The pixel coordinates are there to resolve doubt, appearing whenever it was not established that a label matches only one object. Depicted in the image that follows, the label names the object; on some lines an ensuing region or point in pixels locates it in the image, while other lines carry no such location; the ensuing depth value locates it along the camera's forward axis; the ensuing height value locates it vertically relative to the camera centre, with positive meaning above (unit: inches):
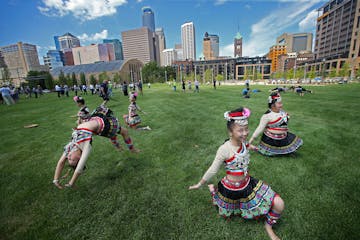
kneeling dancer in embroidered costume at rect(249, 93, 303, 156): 171.2 -60.4
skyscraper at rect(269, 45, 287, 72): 5668.8 +785.0
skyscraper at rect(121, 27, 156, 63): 6525.6 +1476.0
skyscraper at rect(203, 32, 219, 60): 7199.8 +1239.3
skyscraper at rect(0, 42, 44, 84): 5107.3 +975.1
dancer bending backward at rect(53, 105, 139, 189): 115.9 -39.8
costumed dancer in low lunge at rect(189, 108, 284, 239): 92.9 -62.2
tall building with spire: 7760.8 +1235.8
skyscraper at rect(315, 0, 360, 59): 2748.5 +768.0
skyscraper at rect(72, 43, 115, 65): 7578.7 +1397.8
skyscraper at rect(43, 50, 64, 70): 7819.9 +1496.9
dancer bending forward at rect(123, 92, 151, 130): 314.6 -64.3
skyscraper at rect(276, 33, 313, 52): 6270.7 +1196.5
